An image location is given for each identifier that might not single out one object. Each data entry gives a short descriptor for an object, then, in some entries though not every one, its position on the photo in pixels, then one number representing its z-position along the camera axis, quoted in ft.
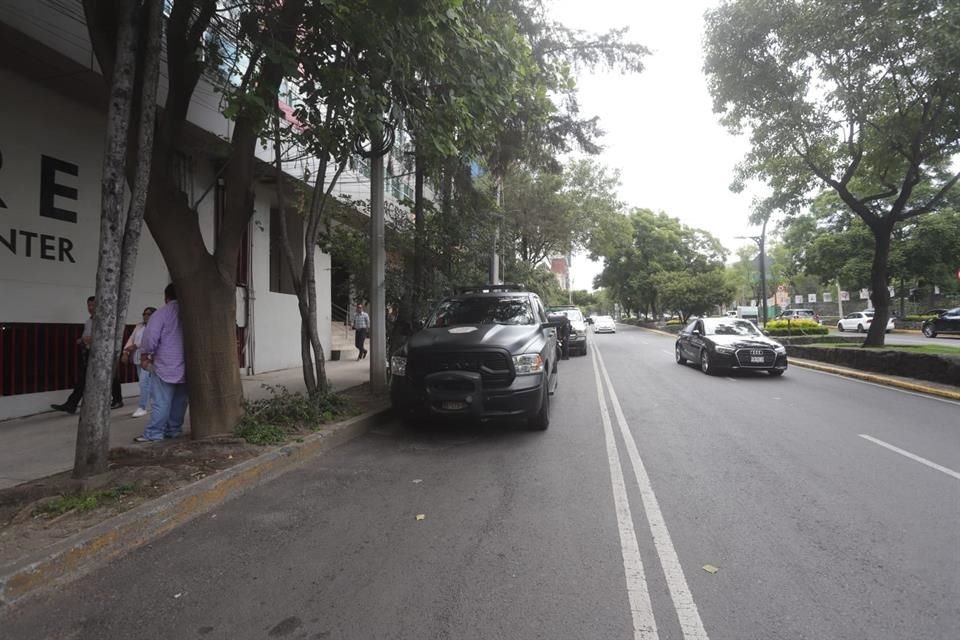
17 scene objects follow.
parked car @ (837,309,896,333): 116.57
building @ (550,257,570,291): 153.48
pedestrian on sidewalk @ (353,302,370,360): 52.18
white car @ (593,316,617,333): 133.18
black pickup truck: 21.31
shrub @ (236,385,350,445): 19.60
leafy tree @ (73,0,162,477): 14.61
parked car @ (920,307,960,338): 89.98
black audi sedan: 41.27
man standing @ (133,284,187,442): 19.39
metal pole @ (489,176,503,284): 44.36
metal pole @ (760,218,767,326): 83.05
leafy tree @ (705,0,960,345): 36.81
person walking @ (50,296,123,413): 24.09
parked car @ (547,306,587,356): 65.36
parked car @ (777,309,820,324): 148.81
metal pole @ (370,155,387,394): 31.17
